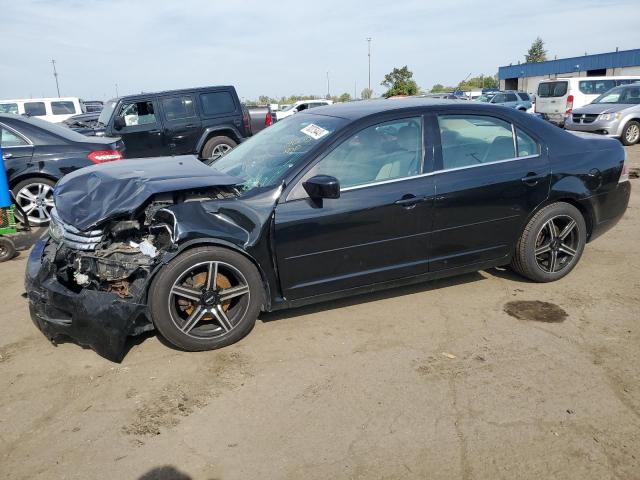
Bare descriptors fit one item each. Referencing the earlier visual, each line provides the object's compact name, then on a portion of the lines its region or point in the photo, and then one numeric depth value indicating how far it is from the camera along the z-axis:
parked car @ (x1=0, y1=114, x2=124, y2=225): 6.75
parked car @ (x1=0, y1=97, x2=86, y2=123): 19.28
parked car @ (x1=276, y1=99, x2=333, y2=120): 25.97
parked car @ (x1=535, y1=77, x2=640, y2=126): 18.69
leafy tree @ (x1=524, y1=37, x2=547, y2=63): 88.75
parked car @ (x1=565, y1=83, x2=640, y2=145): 14.26
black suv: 10.44
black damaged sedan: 3.46
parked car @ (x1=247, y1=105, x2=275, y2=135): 15.68
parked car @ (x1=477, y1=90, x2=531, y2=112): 25.08
